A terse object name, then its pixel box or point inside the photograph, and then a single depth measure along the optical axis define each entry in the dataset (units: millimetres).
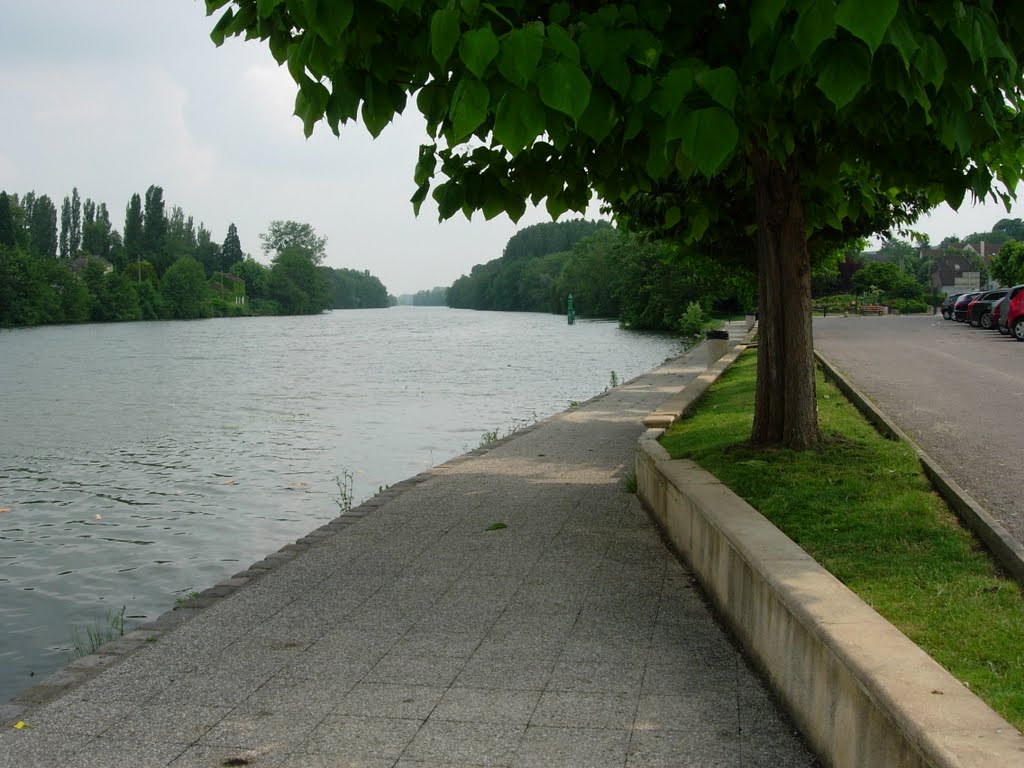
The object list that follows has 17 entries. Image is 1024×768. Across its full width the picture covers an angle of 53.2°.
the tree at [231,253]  171875
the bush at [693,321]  60344
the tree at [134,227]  147375
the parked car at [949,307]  48688
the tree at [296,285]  165750
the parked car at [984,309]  38497
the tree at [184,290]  126875
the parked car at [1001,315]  32822
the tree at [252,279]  163375
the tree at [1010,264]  66812
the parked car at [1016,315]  30578
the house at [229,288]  152375
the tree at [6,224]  110688
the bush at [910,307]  75500
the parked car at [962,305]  44344
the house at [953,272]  130625
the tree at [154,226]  147125
